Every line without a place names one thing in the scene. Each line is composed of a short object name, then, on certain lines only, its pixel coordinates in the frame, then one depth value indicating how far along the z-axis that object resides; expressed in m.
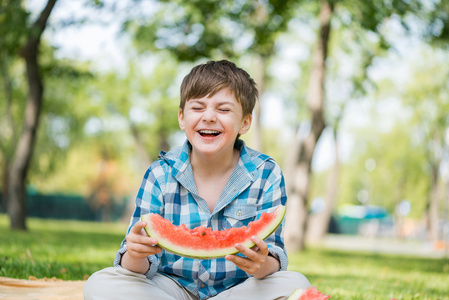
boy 2.73
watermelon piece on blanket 2.58
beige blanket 3.22
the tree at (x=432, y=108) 25.62
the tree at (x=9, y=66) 9.09
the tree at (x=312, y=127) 11.56
